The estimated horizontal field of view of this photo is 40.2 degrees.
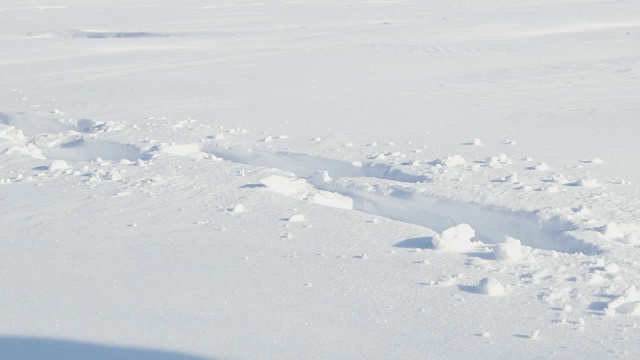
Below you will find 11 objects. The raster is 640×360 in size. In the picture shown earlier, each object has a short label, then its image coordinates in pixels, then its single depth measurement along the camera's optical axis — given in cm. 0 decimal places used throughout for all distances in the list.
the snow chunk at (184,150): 528
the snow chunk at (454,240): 339
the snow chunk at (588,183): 413
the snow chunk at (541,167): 451
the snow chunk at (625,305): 273
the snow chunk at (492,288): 295
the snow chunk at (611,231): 341
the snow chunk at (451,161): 465
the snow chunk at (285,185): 442
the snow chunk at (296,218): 384
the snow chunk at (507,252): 324
